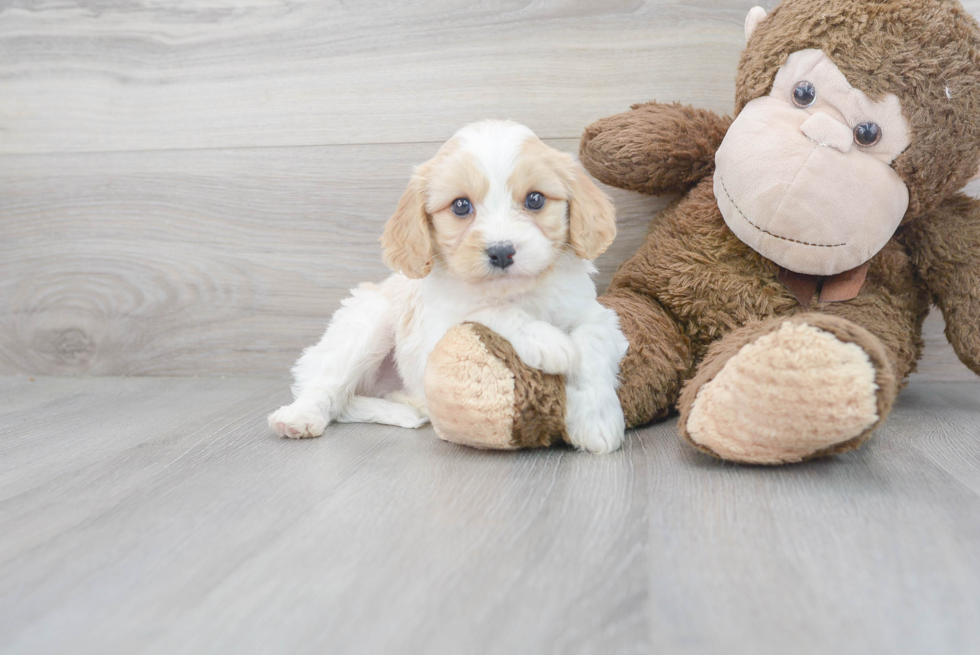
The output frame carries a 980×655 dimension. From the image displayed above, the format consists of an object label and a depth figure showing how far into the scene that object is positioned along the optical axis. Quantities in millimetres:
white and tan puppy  653
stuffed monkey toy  597
